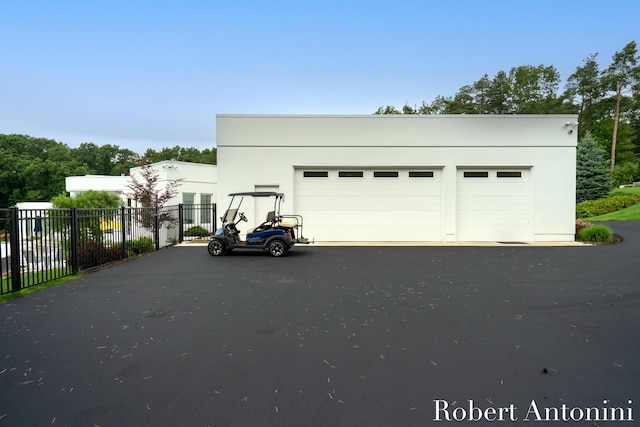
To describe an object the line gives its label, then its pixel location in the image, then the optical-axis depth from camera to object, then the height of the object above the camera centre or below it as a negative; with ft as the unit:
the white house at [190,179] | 64.28 +4.57
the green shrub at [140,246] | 32.52 -4.30
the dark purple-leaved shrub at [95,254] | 25.39 -4.12
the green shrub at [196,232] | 46.19 -4.00
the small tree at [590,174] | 84.74 +7.59
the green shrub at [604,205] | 77.80 -0.14
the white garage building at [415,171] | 40.91 +3.88
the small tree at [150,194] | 49.12 +1.18
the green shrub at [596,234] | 39.19 -3.39
